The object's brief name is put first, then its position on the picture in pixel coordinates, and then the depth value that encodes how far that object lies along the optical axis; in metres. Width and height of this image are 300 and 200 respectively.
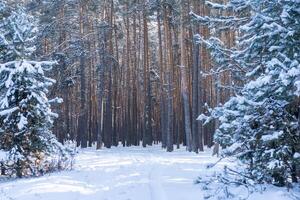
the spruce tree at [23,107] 14.09
